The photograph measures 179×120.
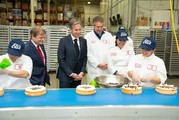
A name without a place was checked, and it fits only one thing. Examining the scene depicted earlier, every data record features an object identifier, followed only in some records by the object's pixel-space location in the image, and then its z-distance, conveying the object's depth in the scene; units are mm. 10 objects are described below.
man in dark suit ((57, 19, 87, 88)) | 2475
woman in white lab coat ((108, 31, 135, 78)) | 2574
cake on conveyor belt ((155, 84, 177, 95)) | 1637
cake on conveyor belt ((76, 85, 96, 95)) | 1556
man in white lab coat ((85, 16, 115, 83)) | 2921
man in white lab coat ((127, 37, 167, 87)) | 1928
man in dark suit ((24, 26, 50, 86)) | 2311
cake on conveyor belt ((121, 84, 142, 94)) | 1602
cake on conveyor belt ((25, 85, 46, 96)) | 1507
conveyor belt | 1385
